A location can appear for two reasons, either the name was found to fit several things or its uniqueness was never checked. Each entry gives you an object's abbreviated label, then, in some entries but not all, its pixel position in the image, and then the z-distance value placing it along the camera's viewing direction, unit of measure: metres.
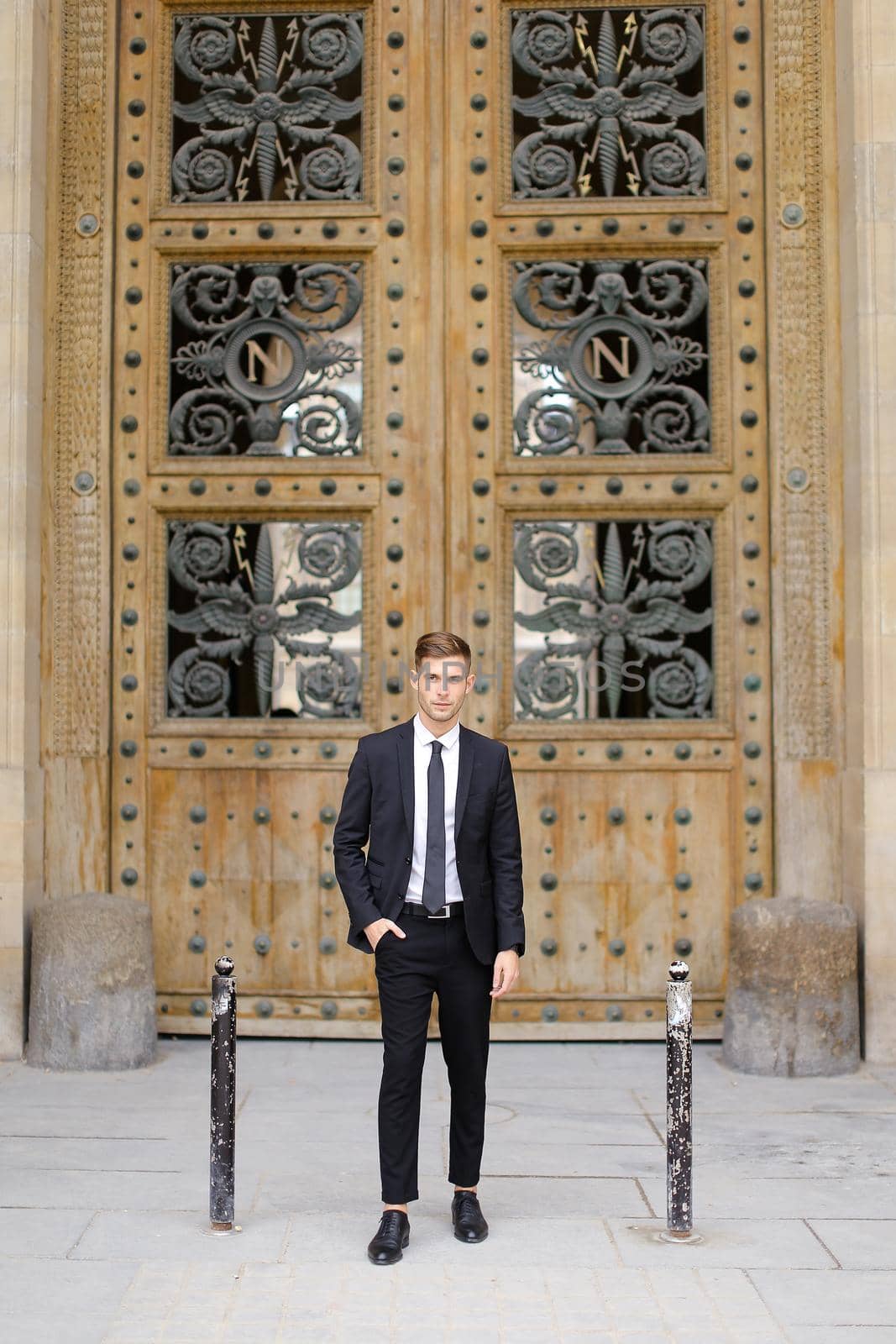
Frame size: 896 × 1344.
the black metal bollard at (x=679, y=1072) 4.27
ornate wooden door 7.14
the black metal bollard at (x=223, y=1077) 4.32
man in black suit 4.30
